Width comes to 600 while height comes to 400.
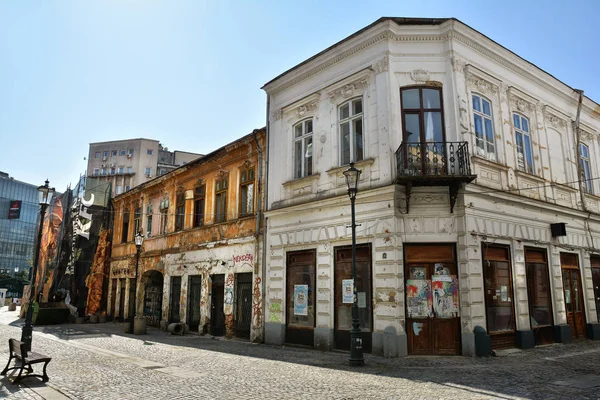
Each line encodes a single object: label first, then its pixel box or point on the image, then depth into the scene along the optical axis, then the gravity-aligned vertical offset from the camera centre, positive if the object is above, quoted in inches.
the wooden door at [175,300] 832.9 -22.2
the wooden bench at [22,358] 326.3 -51.9
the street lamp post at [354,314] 406.3 -23.4
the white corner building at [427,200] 461.4 +101.7
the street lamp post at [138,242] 776.9 +80.9
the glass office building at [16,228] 3912.4 +530.4
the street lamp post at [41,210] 470.8 +93.3
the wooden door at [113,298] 1078.4 -24.8
